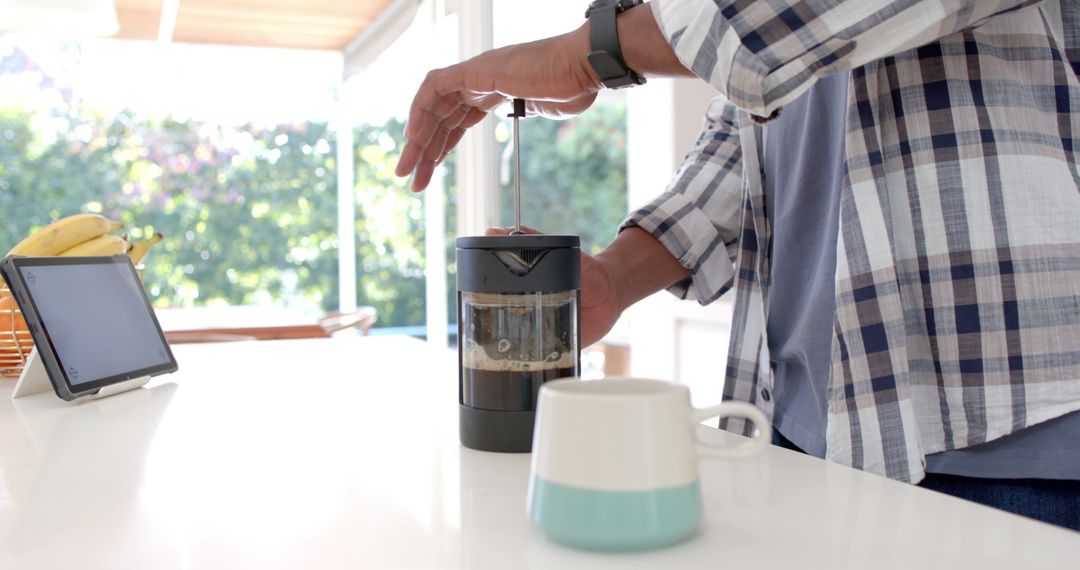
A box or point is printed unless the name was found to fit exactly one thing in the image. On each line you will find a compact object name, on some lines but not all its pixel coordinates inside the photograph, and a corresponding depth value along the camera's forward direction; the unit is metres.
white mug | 0.47
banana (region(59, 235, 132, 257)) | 1.54
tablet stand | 1.15
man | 0.83
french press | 0.71
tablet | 1.05
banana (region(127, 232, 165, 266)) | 1.77
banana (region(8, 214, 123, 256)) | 1.48
